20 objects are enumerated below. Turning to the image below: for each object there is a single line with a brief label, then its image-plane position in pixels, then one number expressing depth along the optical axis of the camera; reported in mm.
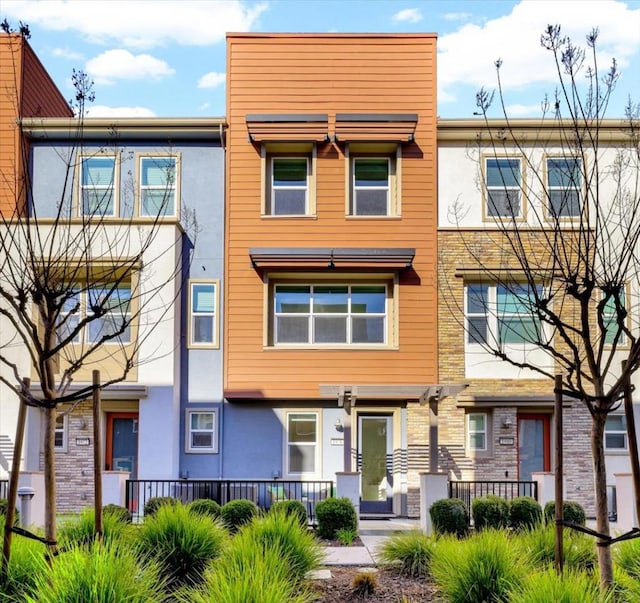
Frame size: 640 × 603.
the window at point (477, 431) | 18016
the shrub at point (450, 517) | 13602
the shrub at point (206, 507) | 13141
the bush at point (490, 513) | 13910
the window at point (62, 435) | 17927
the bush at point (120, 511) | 11548
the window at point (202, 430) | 18078
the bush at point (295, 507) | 13086
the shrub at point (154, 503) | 13344
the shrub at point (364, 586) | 8570
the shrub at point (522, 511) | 13812
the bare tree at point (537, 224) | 17609
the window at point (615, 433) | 18250
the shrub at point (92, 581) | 5961
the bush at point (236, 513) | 13328
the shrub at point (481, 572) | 7547
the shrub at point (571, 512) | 13555
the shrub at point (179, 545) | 8781
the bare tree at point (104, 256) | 16906
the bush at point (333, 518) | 13688
